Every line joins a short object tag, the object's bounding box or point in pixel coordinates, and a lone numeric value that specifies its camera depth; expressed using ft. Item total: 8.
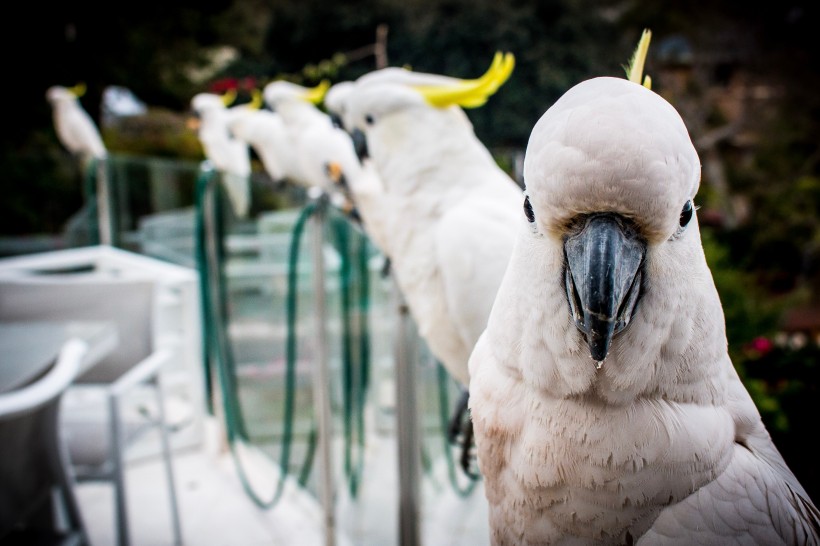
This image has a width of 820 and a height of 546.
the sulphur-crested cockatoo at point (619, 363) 1.38
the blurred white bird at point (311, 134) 8.64
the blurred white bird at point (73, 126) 16.97
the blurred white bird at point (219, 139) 14.37
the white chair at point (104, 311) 5.51
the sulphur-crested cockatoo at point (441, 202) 3.28
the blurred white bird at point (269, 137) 11.62
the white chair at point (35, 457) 3.37
